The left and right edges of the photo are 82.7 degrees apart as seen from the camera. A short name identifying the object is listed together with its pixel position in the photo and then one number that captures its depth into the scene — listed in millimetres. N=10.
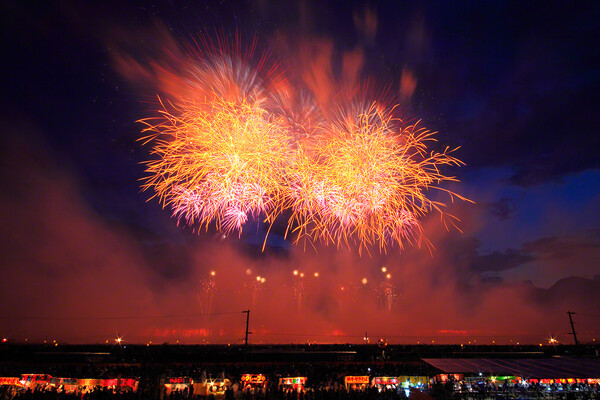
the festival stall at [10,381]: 21706
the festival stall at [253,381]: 22328
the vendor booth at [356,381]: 23000
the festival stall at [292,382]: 22234
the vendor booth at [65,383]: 21480
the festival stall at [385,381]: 22689
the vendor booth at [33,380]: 21984
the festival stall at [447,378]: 21278
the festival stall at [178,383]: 21328
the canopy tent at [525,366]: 20016
